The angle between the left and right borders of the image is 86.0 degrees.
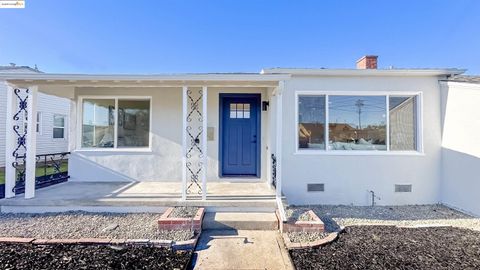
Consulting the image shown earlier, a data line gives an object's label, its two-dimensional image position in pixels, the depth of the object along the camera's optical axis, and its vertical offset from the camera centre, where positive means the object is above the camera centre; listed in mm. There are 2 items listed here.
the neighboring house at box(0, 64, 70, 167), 11172 +854
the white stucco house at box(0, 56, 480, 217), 5387 +164
